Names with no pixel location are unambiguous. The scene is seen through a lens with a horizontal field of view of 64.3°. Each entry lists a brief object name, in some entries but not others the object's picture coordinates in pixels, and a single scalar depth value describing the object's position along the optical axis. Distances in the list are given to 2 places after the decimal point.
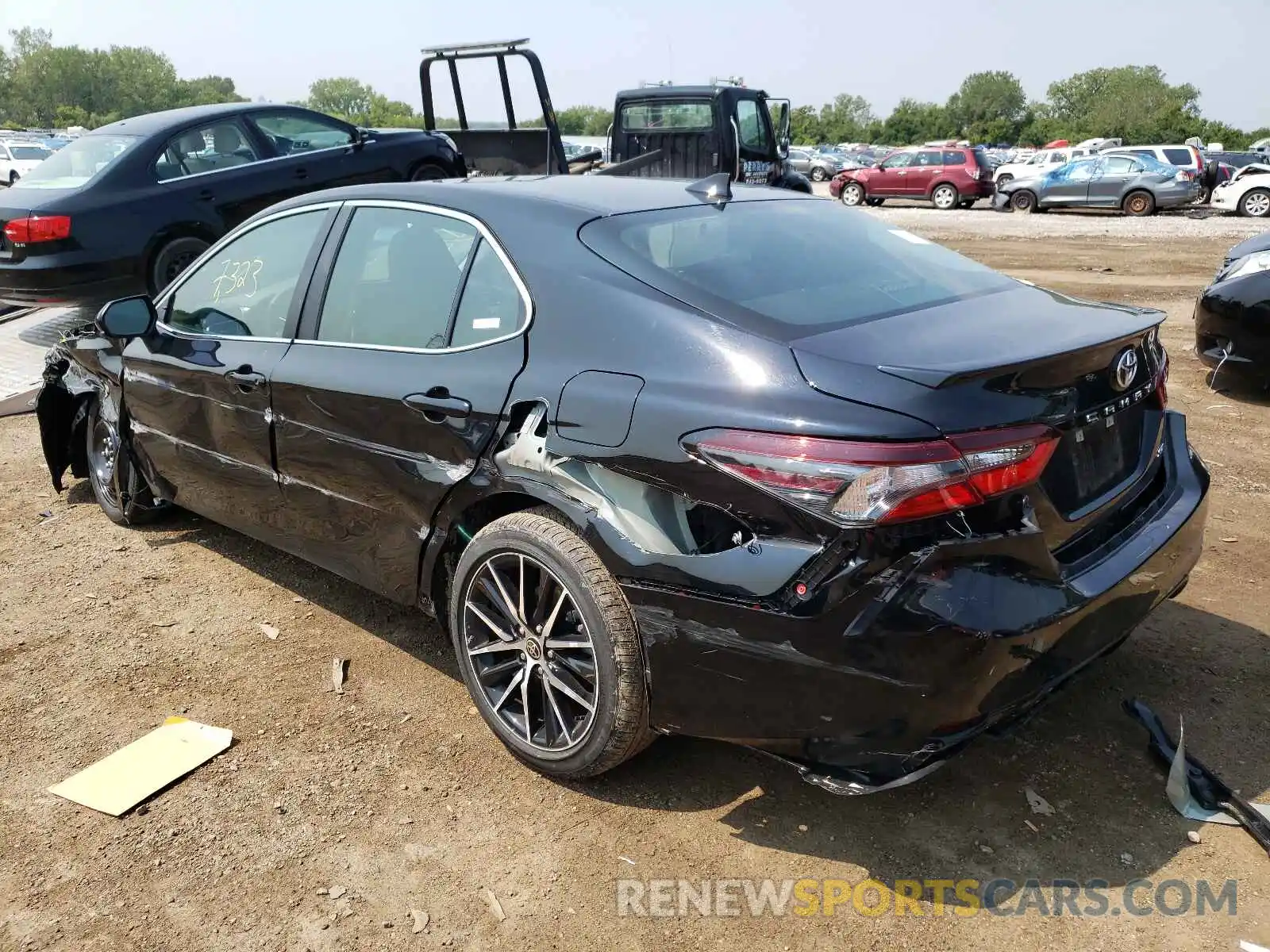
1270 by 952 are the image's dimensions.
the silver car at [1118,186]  22.30
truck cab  13.20
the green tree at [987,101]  121.56
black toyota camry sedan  2.25
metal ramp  7.52
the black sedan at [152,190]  8.09
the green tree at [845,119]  115.12
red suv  25.44
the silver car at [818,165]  40.56
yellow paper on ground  2.97
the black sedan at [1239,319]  6.18
